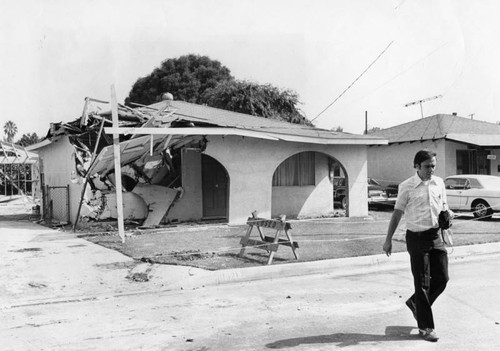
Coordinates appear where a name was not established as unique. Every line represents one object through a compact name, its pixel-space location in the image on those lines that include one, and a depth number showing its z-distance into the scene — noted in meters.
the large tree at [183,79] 44.00
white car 16.48
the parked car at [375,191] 20.91
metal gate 17.70
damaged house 14.78
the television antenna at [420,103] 28.65
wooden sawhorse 9.05
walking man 5.01
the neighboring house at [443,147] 23.78
